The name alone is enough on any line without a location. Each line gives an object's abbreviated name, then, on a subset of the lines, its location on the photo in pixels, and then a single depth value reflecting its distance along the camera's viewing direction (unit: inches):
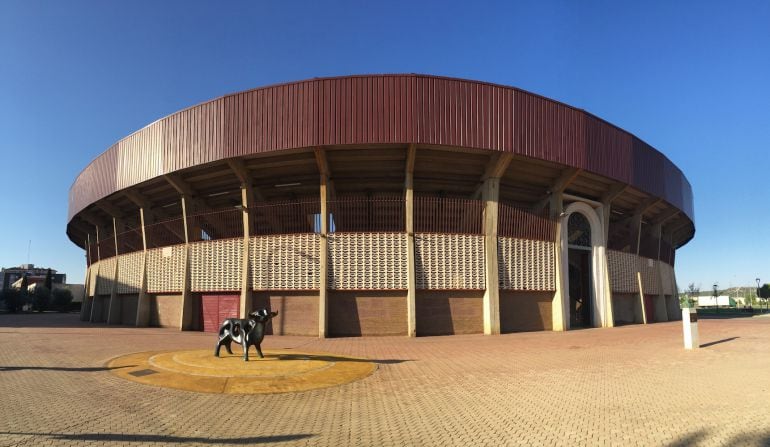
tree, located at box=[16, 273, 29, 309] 2381.9
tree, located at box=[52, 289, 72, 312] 2628.0
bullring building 764.6
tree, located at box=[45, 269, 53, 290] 2474.9
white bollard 546.6
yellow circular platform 339.0
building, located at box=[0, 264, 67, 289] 4299.5
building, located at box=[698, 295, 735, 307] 3833.7
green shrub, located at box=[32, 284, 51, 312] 2503.7
